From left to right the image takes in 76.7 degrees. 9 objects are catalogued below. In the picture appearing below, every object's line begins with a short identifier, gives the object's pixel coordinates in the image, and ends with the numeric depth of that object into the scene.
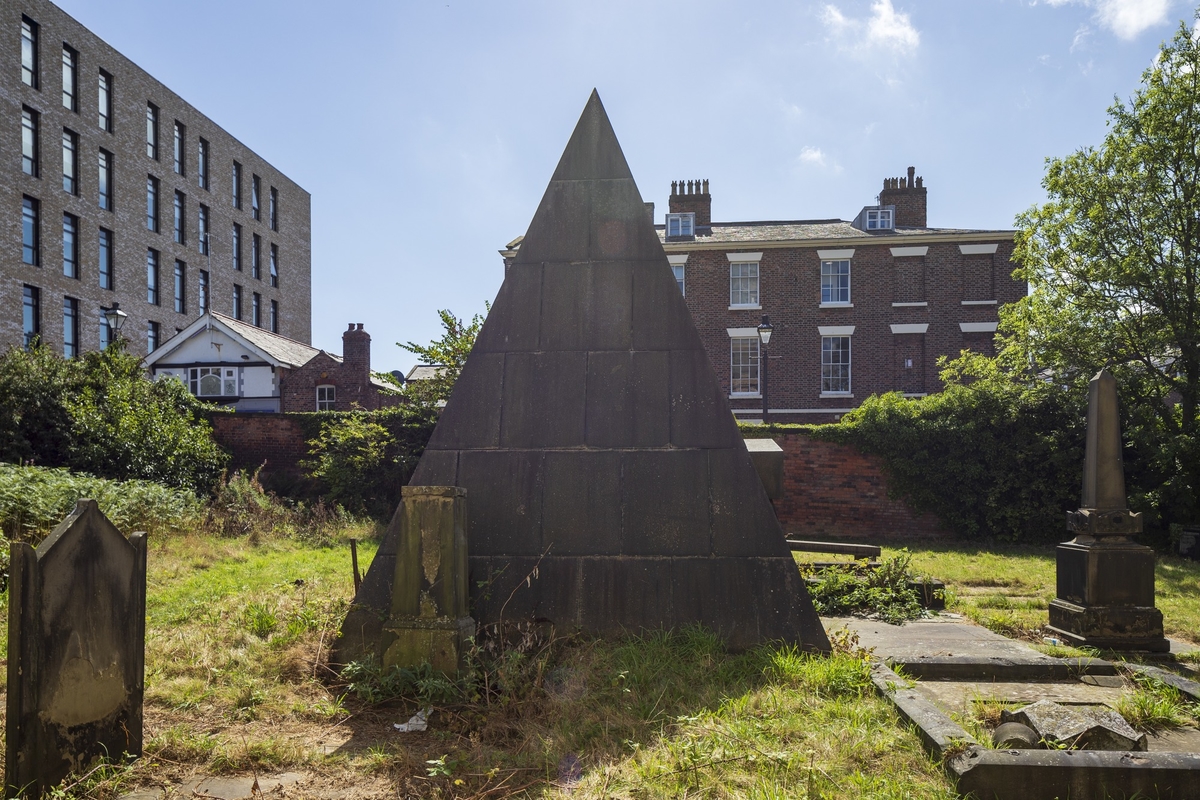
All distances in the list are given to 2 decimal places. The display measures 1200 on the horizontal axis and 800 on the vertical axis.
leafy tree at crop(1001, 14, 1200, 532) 15.07
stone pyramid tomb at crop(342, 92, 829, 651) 5.09
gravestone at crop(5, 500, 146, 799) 3.15
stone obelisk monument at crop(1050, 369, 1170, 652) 6.26
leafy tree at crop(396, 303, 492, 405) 16.62
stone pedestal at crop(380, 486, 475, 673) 4.54
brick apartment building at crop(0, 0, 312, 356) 27.75
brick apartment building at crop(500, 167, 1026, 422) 26.61
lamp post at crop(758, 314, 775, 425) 18.72
